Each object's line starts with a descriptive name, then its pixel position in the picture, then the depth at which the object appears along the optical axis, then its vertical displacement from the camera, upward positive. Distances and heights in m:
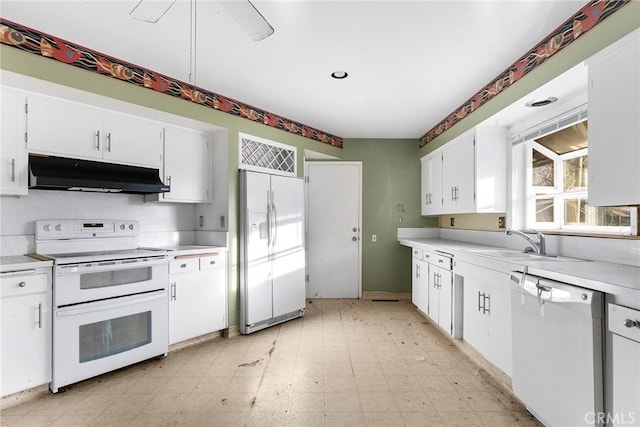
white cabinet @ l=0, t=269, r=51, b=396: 2.04 -0.74
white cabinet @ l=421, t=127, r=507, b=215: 3.24 +0.47
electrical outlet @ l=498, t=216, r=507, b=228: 3.28 -0.05
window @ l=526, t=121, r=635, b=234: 2.27 +0.24
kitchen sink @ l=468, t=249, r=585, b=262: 2.31 -0.30
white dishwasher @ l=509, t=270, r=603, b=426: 1.48 -0.69
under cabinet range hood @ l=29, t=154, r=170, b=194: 2.33 +0.32
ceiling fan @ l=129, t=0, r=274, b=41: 1.44 +0.94
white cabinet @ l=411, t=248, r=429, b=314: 3.80 -0.80
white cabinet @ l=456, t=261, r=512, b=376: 2.28 -0.74
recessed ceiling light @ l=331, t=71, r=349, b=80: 2.80 +1.24
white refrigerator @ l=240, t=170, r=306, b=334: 3.49 -0.38
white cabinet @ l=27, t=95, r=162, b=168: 2.39 +0.68
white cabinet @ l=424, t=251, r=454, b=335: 3.17 -0.77
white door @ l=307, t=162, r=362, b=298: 4.91 -0.23
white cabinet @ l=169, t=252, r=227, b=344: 2.95 -0.76
